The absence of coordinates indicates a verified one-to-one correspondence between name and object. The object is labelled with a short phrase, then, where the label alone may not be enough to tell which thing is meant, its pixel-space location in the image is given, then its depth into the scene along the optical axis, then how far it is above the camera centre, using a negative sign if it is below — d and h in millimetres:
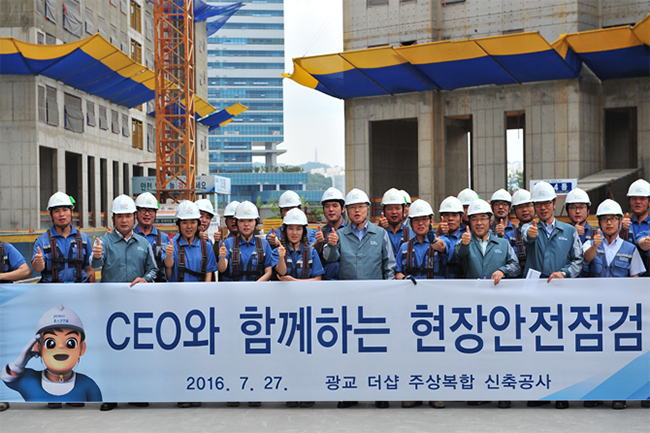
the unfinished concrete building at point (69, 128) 39062 +6562
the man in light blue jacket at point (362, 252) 7379 -416
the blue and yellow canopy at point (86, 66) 36438 +9768
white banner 6723 -1314
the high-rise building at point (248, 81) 185625 +39896
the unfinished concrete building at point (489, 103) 33188 +6154
